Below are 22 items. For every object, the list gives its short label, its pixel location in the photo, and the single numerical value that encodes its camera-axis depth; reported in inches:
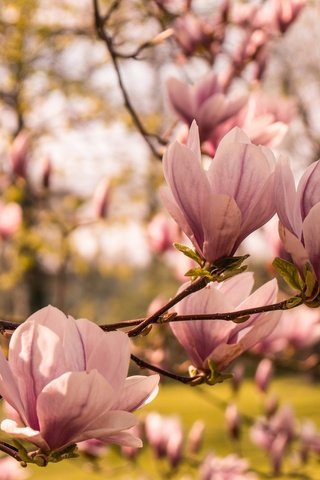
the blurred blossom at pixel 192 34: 78.1
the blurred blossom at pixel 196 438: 93.4
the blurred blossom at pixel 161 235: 82.6
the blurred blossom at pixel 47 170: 85.0
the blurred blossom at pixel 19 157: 80.0
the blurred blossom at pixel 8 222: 88.3
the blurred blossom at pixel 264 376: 90.0
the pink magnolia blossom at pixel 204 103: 43.1
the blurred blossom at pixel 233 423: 86.4
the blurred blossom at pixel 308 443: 89.7
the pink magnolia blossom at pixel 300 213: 24.4
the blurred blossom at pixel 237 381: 86.0
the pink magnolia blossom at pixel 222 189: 25.2
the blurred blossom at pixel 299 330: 70.7
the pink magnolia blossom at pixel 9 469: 82.5
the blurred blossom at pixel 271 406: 91.2
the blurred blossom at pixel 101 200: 85.9
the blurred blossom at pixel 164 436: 83.5
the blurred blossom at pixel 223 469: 78.7
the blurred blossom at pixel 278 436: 87.0
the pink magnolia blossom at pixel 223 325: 28.9
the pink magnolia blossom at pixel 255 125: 40.9
